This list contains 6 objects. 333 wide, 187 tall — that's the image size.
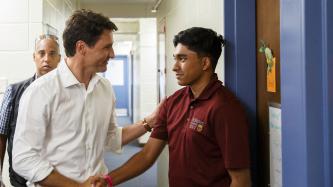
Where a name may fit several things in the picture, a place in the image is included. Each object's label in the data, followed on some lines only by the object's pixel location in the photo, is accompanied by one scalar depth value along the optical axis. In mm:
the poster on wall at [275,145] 1604
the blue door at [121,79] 15547
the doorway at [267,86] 1632
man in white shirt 1531
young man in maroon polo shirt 1523
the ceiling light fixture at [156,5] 4461
